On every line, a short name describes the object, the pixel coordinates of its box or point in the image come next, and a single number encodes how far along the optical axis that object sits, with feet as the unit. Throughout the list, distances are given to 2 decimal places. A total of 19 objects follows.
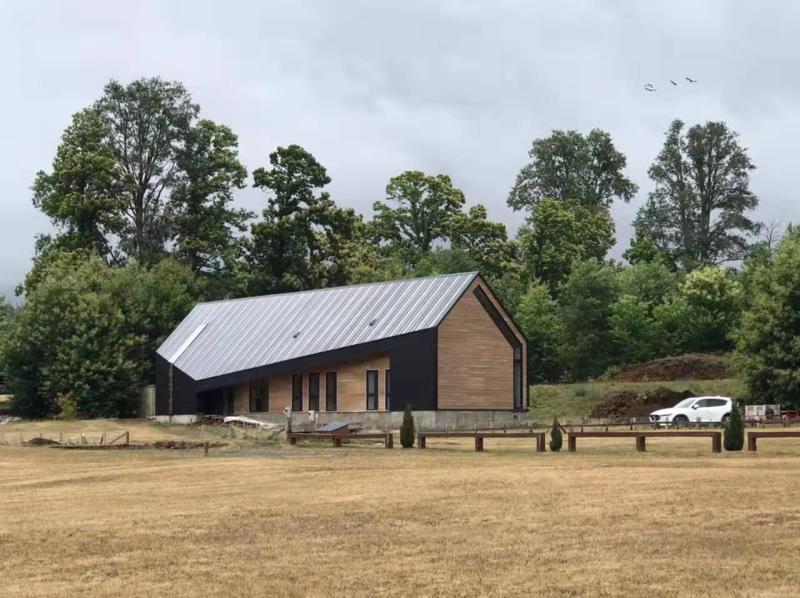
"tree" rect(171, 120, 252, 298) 308.60
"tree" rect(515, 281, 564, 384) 276.82
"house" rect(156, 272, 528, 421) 198.39
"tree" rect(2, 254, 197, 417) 233.76
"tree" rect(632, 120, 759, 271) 355.77
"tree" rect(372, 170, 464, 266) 339.16
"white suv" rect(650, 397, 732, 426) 181.06
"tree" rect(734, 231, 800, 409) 194.59
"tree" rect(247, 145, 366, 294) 303.27
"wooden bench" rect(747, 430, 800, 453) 109.29
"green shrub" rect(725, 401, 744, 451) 115.14
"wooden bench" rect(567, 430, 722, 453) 115.14
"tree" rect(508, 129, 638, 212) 391.86
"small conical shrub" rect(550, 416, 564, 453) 124.53
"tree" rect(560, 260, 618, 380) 269.03
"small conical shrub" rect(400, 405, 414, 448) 137.69
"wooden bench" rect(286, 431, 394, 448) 139.03
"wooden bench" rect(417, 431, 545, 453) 126.21
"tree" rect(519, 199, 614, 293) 337.31
